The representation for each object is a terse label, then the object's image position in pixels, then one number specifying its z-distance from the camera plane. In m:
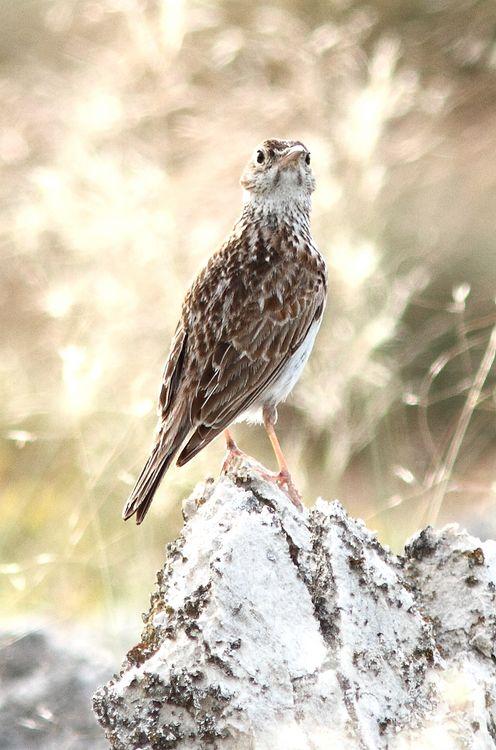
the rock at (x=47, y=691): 9.12
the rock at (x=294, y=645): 5.82
